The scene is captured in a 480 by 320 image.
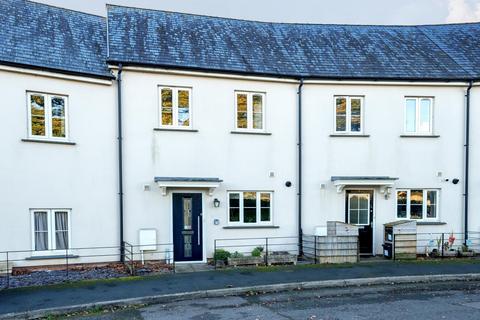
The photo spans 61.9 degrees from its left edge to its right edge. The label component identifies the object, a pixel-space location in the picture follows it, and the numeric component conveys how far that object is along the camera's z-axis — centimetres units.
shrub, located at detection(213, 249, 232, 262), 1166
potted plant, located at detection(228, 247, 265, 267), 1154
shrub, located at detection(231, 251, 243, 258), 1174
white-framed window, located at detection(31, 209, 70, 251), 1084
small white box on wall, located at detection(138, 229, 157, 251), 1162
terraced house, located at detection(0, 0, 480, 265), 1095
